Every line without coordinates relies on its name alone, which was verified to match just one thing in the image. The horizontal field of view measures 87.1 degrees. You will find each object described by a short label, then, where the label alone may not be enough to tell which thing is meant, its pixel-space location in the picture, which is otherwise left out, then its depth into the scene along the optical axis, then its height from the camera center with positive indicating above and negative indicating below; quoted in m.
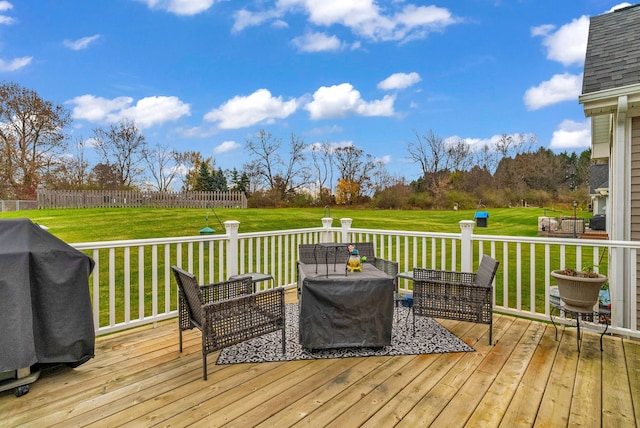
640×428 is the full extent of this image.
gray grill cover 2.20 -0.66
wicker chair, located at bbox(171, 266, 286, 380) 2.57 -0.90
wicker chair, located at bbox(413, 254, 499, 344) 3.19 -0.92
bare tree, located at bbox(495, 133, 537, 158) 24.70 +4.35
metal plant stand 3.02 -1.10
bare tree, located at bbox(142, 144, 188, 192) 18.98 +2.36
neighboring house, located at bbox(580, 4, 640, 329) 3.47 +0.71
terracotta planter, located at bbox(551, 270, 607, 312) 2.97 -0.80
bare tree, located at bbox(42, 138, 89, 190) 14.84 +1.60
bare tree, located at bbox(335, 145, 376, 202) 21.89 +2.64
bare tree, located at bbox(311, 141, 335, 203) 21.66 +2.69
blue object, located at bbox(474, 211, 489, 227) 11.86 -0.55
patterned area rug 2.95 -1.34
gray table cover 2.89 -0.93
